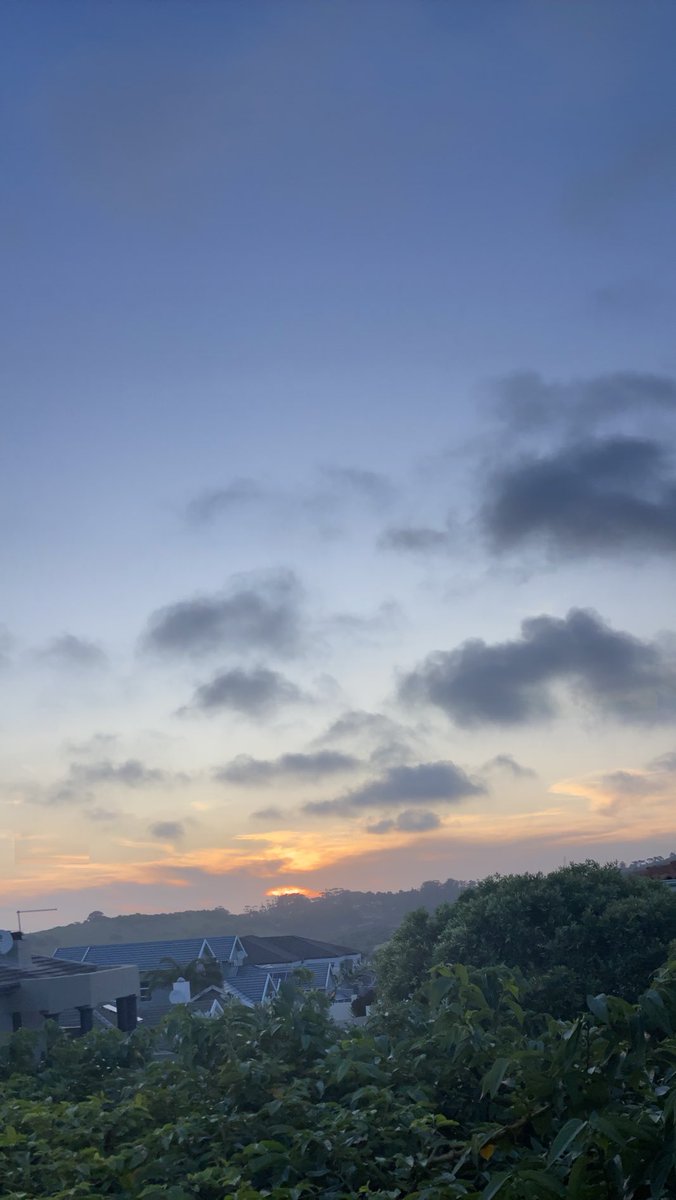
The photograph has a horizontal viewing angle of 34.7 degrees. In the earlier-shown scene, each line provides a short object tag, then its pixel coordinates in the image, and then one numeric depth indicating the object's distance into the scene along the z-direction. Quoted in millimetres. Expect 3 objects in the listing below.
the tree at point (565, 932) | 27203
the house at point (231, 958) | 51656
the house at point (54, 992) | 20609
